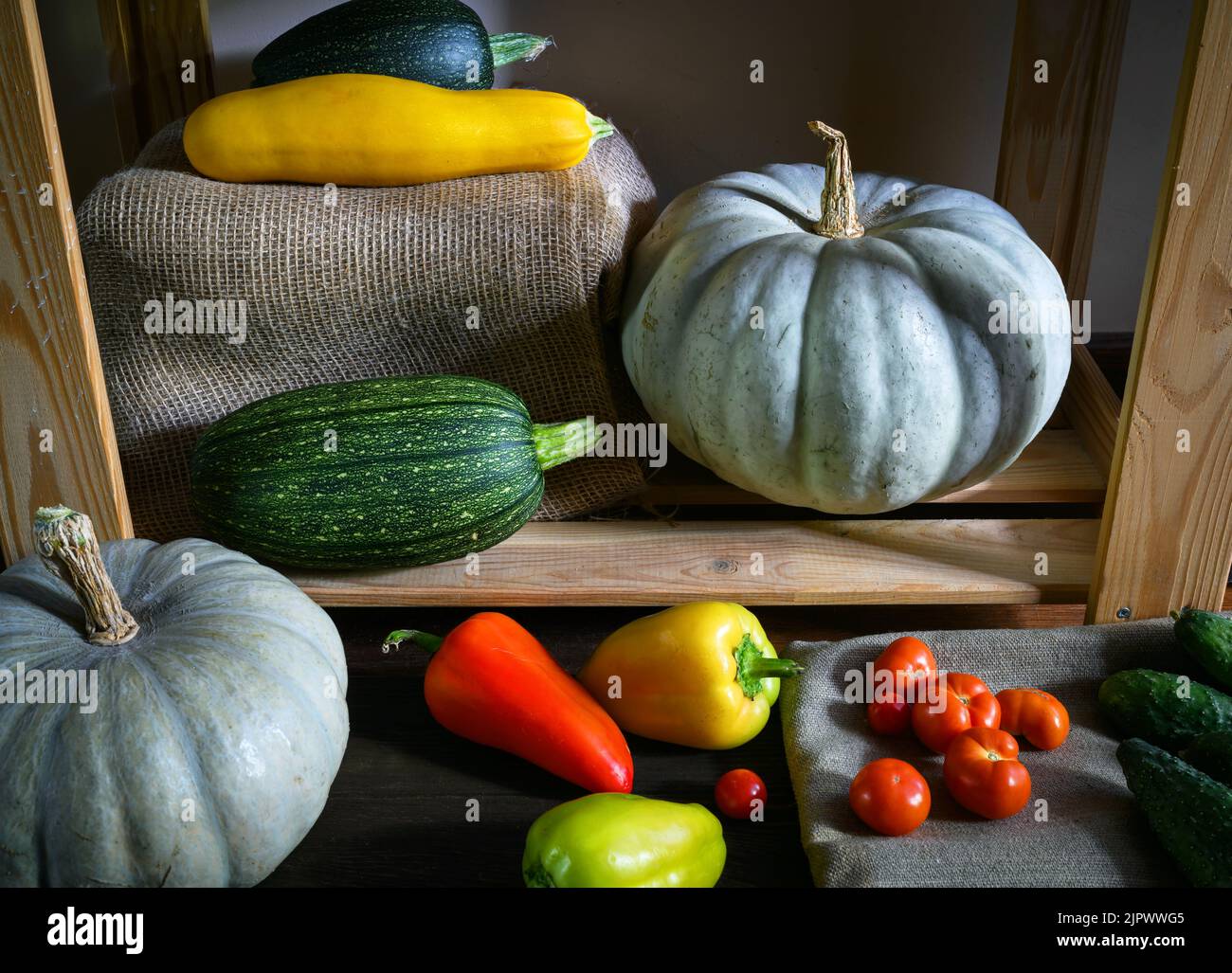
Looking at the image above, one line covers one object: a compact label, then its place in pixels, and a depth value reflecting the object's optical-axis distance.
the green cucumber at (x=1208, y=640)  1.25
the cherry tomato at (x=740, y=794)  1.17
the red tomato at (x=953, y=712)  1.19
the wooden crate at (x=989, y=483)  1.17
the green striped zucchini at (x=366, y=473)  1.33
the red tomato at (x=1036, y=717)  1.21
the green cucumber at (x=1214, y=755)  1.12
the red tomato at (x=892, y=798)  1.09
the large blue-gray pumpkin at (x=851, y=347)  1.29
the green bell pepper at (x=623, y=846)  0.99
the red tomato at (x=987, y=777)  1.10
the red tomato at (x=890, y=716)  1.23
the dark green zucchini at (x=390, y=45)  1.53
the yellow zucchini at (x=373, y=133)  1.43
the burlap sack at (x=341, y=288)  1.41
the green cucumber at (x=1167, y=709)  1.20
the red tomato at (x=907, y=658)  1.24
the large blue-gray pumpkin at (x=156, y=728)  0.97
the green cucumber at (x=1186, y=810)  1.02
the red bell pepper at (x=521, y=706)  1.19
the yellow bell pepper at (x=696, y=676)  1.21
